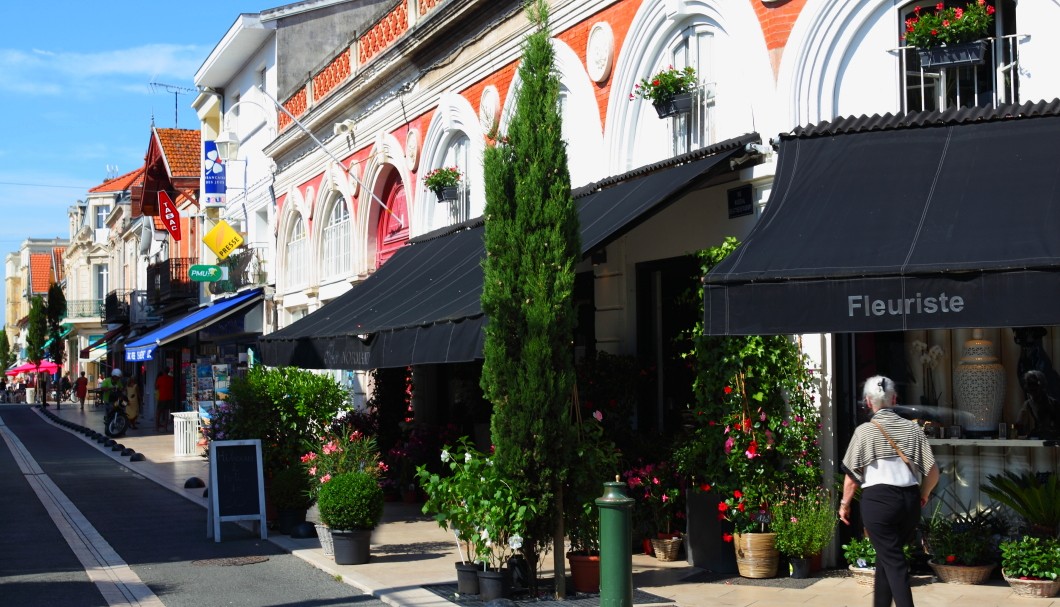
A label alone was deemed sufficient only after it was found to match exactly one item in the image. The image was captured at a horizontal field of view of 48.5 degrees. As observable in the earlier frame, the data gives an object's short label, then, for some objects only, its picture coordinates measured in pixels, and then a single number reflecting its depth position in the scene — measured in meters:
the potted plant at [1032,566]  8.21
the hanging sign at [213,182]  29.39
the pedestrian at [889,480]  7.05
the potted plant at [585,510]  8.96
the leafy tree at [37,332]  67.12
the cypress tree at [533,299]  8.65
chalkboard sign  12.33
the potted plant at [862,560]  8.99
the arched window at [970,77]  8.97
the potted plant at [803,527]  9.26
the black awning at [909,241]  7.06
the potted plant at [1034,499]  8.28
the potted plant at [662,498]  10.41
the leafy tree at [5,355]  104.50
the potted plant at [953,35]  8.74
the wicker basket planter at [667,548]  10.42
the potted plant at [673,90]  11.13
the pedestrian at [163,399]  34.97
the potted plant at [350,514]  10.54
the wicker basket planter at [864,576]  8.96
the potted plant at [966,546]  8.67
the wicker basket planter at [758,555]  9.38
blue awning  27.38
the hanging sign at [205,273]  29.44
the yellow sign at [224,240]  28.02
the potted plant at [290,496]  12.55
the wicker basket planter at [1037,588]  8.20
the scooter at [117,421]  32.12
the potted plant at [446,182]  16.62
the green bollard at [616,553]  7.69
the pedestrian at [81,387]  53.32
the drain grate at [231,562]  10.87
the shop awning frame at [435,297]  9.96
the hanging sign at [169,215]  37.72
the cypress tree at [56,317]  61.06
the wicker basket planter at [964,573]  8.66
